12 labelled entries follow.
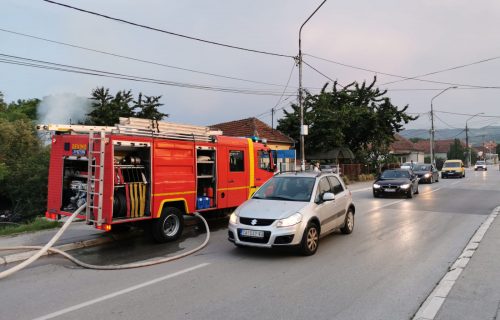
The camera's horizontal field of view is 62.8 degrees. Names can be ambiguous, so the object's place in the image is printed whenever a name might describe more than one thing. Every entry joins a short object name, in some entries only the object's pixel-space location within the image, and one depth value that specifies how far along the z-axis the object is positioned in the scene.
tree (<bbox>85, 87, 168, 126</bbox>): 27.89
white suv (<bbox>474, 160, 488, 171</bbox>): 56.94
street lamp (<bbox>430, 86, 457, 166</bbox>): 50.62
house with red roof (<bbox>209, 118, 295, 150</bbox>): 34.22
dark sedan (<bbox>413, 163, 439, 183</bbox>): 28.95
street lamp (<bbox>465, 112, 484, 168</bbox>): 75.25
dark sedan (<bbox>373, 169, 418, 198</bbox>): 18.41
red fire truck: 7.91
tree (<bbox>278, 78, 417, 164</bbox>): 35.62
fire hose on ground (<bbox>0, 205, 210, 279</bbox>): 6.57
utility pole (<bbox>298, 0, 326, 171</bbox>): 22.25
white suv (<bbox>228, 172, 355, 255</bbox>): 7.04
